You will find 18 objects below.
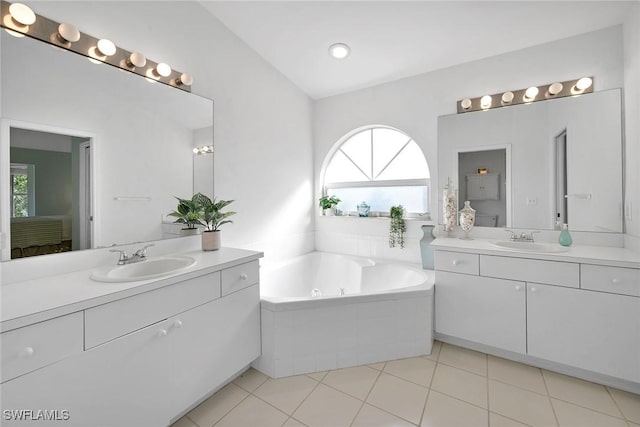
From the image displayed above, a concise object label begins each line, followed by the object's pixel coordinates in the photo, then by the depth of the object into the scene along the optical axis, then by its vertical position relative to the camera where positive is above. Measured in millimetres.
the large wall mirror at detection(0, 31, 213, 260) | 1316 +358
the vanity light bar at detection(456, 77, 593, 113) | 2137 +971
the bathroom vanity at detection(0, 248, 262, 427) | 942 -550
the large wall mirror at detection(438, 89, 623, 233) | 2057 +414
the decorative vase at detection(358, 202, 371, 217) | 3182 +41
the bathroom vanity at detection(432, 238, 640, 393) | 1646 -635
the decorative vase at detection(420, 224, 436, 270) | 2568 -321
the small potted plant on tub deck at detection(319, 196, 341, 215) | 3352 +132
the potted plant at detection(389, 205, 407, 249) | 2846 -141
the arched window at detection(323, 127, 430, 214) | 2959 +463
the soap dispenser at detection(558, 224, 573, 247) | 2068 -195
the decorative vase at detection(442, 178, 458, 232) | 2553 +18
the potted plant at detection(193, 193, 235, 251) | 2041 -40
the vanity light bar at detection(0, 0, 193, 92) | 1332 +959
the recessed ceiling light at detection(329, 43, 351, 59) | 2467 +1471
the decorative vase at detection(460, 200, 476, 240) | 2447 -62
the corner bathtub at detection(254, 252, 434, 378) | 1853 -815
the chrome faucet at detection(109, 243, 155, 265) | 1614 -256
